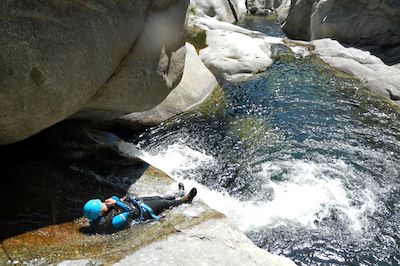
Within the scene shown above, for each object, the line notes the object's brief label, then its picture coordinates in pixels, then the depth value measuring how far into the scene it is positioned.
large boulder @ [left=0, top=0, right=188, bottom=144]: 8.05
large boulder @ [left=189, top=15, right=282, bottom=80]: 24.69
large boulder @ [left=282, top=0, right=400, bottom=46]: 30.15
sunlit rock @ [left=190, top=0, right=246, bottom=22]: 43.14
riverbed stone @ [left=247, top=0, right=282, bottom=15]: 58.80
